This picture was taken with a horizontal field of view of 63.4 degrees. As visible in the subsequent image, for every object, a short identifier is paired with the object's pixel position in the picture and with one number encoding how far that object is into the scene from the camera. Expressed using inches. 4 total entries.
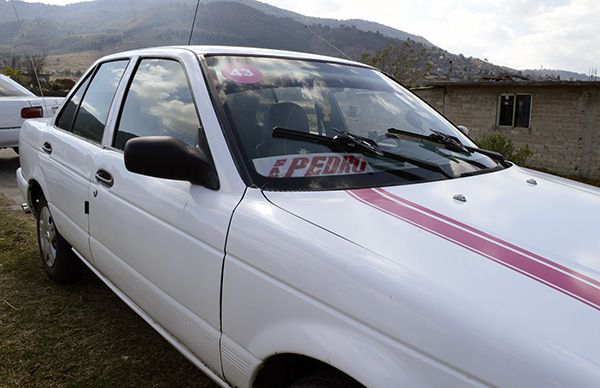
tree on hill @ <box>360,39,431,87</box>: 1093.8
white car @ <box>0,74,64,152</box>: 303.7
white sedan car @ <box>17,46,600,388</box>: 45.8
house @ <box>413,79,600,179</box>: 634.8
